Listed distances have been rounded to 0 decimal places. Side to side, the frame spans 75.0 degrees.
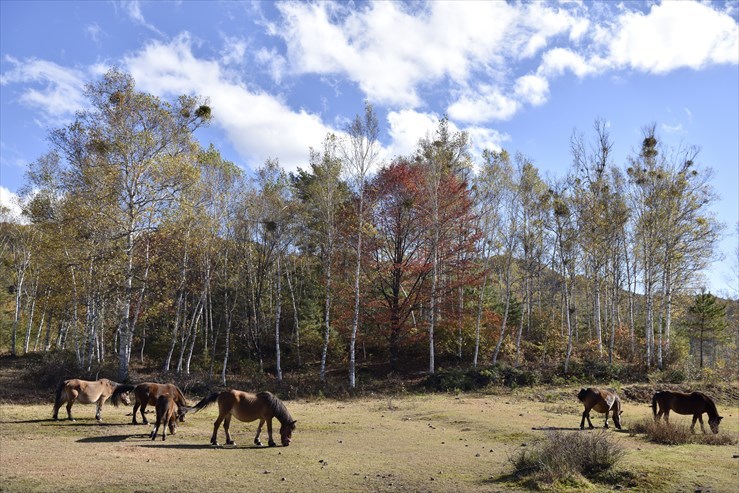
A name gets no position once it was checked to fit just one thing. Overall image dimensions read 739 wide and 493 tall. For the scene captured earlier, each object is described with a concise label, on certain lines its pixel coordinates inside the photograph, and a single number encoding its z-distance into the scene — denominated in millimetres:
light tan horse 13039
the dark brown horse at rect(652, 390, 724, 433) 14062
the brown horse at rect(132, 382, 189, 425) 12516
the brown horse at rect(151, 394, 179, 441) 11078
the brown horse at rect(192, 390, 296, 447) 10805
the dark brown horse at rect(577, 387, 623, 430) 14258
